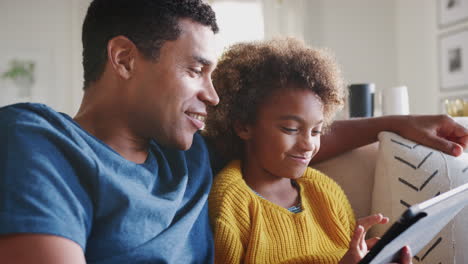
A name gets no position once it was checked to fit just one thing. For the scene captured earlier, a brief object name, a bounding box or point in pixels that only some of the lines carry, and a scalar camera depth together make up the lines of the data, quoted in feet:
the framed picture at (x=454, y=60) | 12.28
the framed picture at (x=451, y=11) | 12.25
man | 2.38
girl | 3.77
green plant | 14.08
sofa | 4.15
